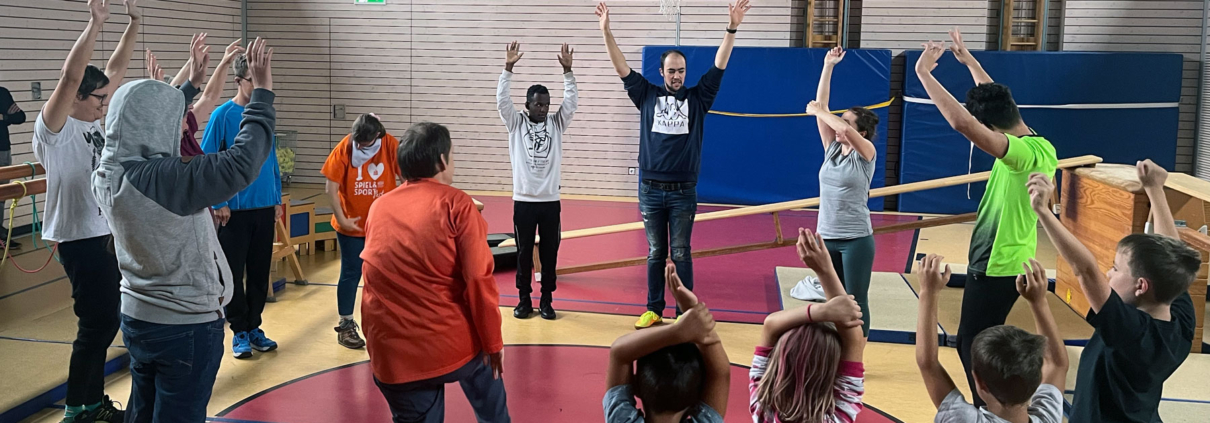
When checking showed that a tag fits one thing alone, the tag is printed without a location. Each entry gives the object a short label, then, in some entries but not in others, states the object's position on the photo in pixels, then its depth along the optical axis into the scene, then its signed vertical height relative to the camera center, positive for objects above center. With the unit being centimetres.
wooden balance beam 689 -70
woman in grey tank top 491 -41
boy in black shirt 251 -50
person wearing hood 282 -36
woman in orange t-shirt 530 -33
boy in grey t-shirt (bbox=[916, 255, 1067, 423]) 237 -61
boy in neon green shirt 375 -34
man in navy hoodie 573 -11
